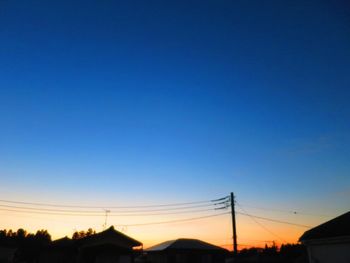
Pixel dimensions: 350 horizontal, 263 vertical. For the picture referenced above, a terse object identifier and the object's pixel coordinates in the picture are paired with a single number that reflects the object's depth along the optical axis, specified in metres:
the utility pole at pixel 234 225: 29.59
